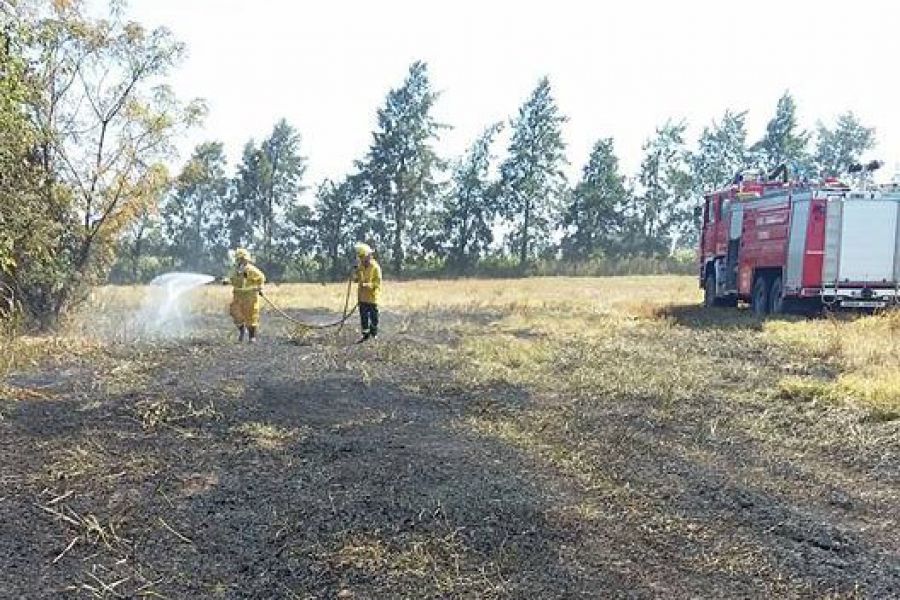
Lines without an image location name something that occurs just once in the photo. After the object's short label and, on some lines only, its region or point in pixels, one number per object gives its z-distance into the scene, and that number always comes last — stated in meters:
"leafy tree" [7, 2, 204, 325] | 15.20
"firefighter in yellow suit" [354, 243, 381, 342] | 13.77
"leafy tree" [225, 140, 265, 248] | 60.88
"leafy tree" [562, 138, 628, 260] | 61.66
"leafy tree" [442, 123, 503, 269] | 59.34
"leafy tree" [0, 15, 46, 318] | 9.21
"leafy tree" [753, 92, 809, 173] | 64.38
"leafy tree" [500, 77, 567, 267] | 60.75
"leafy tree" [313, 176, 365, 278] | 58.31
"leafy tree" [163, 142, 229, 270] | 64.62
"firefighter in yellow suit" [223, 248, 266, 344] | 13.58
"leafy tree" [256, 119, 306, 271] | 60.50
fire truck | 16.53
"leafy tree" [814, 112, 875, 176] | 69.62
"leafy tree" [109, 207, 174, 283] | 52.97
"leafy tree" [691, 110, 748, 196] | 68.38
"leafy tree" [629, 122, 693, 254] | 63.38
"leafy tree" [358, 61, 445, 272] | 57.03
